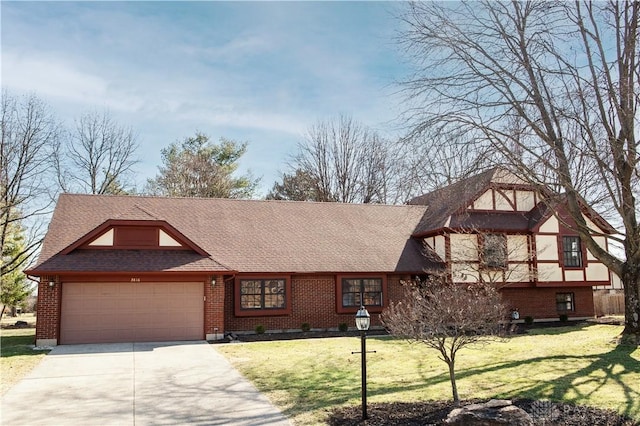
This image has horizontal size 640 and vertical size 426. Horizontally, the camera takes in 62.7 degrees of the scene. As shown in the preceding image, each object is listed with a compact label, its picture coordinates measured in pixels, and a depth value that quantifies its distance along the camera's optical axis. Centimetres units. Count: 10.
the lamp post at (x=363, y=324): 789
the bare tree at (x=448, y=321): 809
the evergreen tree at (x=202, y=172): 3762
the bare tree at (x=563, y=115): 1268
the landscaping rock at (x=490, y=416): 615
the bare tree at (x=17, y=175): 2783
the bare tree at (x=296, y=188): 4128
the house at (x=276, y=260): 1731
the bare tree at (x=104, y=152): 3425
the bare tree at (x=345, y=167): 4025
